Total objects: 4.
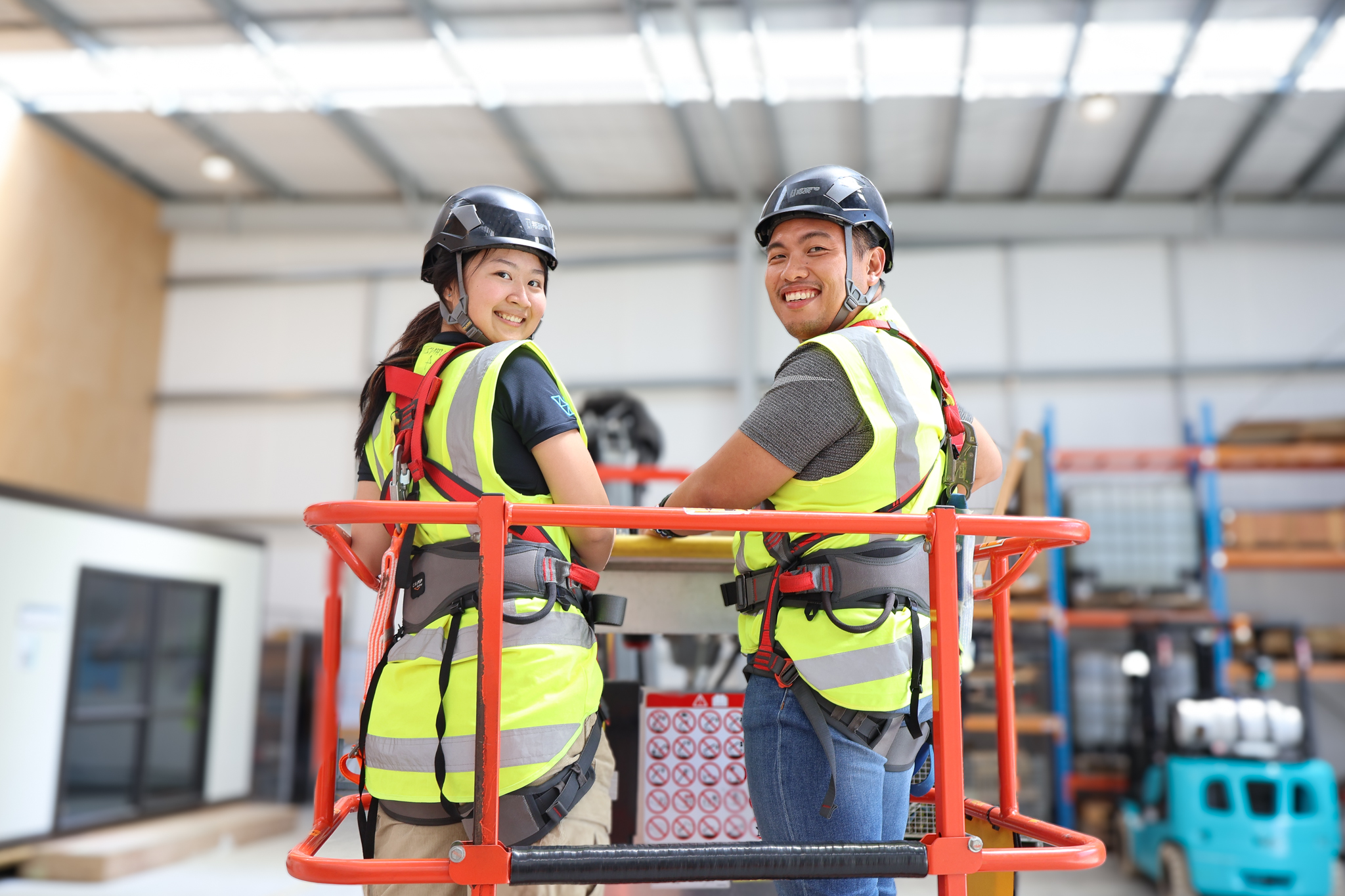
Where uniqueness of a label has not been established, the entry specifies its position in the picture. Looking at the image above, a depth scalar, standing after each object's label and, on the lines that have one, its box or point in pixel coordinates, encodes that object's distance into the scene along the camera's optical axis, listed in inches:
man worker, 79.0
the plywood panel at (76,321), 518.6
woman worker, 77.2
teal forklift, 280.5
